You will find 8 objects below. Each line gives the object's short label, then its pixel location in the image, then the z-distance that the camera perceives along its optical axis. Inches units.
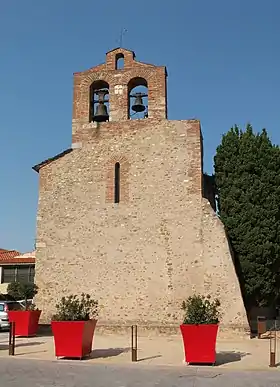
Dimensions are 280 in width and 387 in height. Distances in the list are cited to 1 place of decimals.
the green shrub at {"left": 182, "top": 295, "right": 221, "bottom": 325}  456.8
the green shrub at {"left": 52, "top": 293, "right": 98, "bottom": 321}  481.7
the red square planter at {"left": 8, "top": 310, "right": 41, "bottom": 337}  673.0
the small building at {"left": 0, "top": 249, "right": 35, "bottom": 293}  1395.2
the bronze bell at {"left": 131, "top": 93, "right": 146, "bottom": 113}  808.9
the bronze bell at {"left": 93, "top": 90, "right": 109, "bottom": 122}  821.2
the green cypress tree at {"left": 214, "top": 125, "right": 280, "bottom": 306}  734.5
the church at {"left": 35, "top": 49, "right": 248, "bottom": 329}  711.1
